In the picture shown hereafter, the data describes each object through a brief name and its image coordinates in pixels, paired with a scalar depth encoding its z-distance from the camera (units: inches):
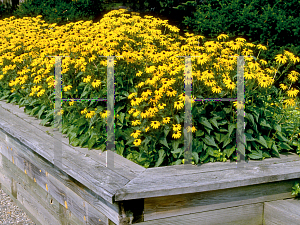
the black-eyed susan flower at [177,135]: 98.2
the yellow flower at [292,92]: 103.8
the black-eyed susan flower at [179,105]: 97.0
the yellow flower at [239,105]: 96.5
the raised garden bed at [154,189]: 81.0
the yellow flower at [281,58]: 111.7
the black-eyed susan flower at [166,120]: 99.3
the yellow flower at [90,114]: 112.3
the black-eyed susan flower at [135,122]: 105.6
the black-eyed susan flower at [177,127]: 98.3
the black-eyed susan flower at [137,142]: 100.8
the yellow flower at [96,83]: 112.4
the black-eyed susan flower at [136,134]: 102.5
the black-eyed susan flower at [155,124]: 97.9
